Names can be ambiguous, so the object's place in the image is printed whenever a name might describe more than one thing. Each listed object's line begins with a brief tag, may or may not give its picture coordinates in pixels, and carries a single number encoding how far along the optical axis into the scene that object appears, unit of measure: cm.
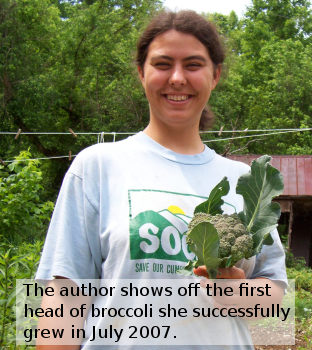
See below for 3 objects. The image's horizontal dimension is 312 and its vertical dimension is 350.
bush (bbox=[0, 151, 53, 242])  807
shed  1488
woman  164
